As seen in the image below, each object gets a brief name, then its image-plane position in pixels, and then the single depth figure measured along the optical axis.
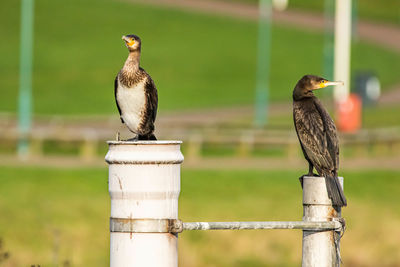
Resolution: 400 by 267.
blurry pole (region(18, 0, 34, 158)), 62.16
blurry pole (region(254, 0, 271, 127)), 97.37
